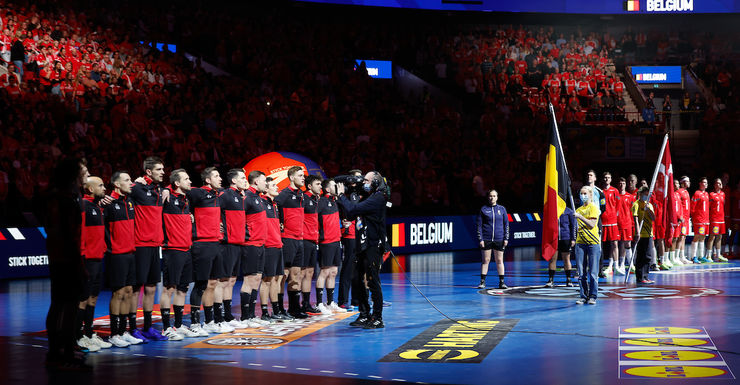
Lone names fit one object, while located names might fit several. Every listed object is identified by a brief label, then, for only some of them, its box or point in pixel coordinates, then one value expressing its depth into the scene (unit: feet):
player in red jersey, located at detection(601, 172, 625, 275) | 64.49
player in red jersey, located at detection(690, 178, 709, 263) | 76.28
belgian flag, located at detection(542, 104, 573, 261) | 47.09
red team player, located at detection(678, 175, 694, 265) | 74.95
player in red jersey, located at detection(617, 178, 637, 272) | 67.10
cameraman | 40.75
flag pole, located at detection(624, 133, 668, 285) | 56.29
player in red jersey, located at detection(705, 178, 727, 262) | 77.87
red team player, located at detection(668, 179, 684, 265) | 72.95
